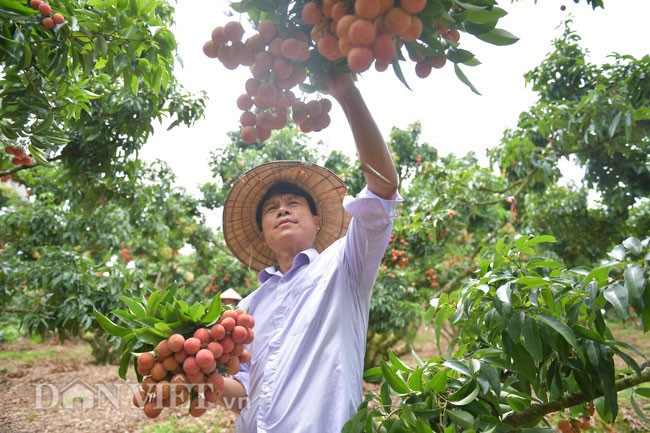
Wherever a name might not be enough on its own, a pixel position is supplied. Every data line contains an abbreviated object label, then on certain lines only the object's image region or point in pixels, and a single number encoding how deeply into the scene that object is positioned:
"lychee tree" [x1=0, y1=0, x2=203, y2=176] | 1.46
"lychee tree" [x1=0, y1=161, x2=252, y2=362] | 3.44
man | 1.10
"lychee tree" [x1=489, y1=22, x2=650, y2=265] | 3.33
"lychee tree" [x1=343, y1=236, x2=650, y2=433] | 0.97
